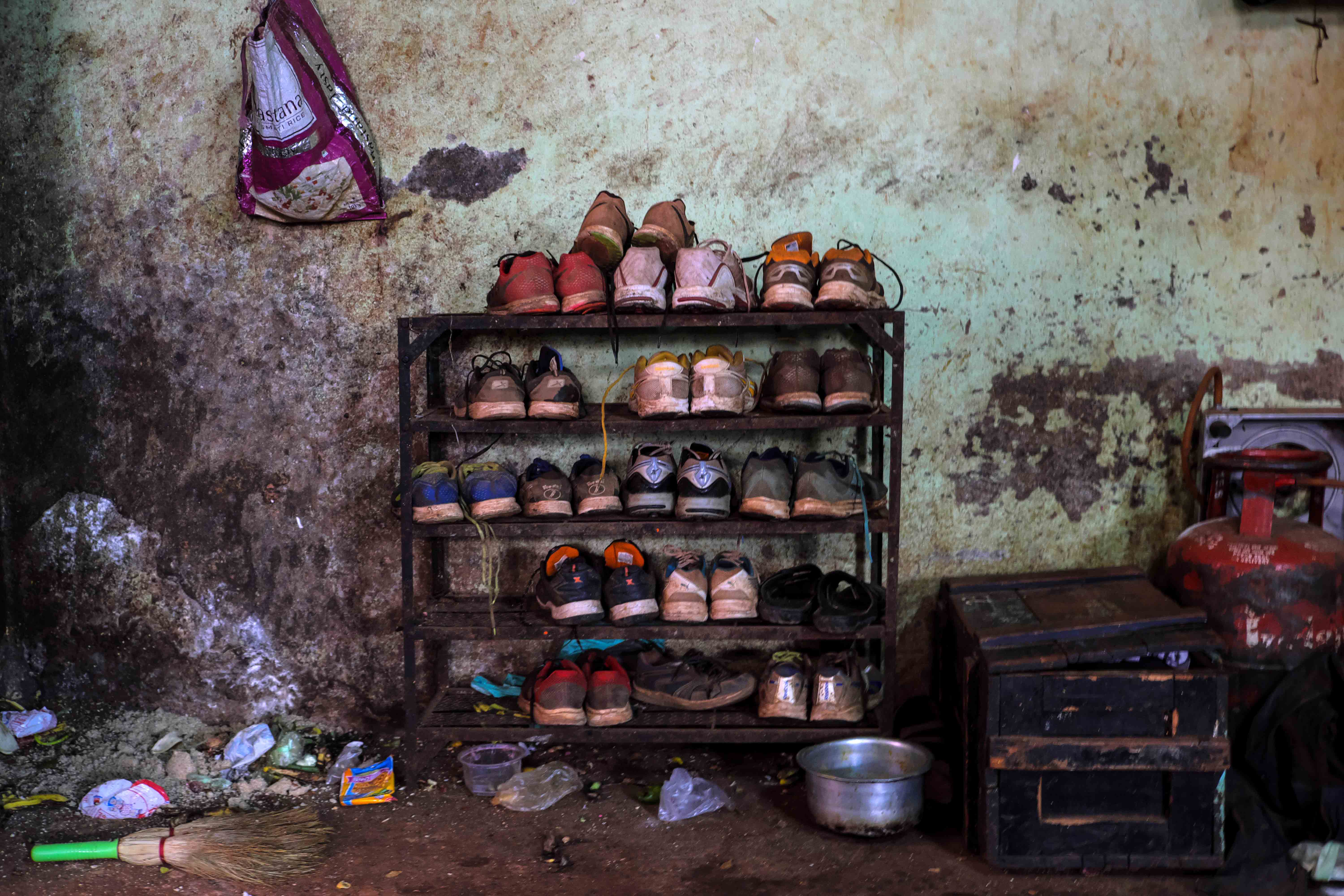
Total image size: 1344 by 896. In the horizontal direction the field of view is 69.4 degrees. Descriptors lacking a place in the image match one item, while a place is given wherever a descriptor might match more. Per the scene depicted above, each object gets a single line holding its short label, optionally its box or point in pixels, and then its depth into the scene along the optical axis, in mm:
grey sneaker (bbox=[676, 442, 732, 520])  3037
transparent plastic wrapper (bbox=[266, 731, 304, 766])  3359
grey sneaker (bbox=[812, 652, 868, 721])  3072
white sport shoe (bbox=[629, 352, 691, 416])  2979
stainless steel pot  2756
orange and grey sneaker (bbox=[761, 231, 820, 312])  2936
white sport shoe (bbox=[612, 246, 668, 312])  2920
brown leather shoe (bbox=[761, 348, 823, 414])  2982
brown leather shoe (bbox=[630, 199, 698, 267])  3053
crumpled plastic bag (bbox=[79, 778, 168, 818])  3041
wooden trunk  2568
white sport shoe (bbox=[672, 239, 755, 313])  2906
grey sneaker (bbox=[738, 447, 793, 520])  3023
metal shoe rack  2963
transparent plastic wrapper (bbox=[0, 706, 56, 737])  3510
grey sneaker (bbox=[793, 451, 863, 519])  3016
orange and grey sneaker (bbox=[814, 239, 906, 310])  2932
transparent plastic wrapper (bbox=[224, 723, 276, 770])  3361
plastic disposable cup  3133
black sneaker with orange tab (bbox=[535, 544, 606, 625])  3045
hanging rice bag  3240
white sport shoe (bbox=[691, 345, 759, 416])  2957
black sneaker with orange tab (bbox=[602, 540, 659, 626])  3070
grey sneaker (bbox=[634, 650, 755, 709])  3139
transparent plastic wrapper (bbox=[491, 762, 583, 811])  3051
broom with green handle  2672
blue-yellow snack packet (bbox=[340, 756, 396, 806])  3115
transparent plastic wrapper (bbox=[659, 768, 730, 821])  2988
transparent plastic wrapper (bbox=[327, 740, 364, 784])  3287
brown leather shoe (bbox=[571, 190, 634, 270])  3008
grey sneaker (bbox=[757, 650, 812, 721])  3072
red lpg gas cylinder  2844
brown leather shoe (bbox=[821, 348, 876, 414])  2967
